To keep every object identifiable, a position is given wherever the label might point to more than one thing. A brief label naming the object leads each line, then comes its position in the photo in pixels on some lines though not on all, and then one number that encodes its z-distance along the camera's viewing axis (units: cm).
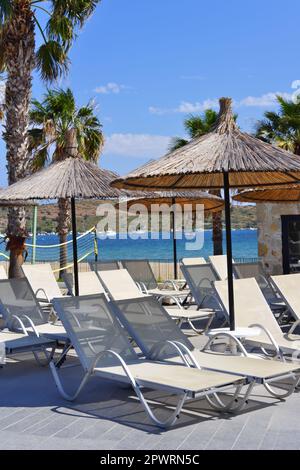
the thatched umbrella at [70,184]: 913
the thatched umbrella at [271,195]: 1205
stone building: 1625
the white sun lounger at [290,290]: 847
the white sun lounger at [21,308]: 816
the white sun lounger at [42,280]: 1146
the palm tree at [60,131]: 2106
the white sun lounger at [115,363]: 532
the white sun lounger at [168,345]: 586
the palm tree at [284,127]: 1912
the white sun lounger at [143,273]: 1303
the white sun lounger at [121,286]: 980
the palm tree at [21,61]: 1387
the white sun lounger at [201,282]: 1053
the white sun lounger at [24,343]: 729
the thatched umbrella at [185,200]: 1294
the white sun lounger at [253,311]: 731
